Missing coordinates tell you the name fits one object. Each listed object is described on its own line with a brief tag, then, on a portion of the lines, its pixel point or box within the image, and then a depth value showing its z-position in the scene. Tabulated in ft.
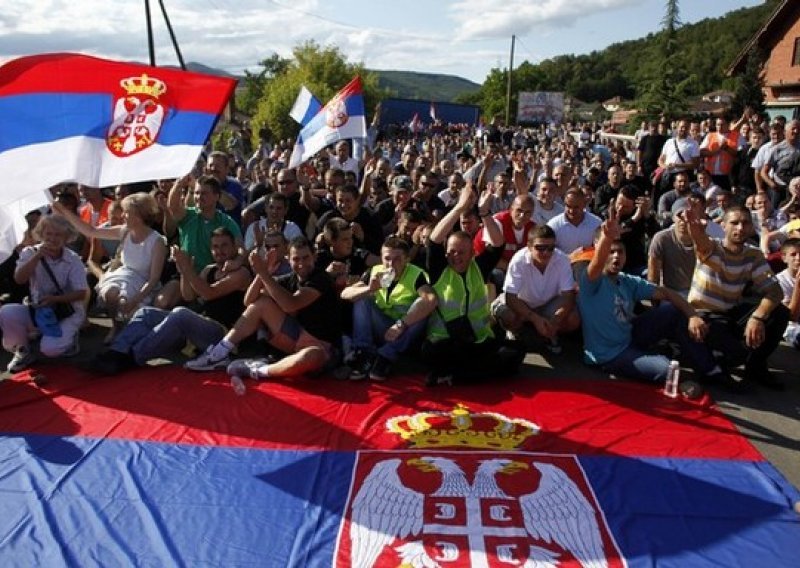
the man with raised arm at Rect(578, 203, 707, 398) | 16.57
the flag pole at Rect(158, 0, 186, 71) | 56.44
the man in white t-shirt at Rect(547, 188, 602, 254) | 20.53
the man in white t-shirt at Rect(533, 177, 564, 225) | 22.77
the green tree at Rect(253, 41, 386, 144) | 138.10
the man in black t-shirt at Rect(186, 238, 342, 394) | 16.15
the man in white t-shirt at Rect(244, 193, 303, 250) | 20.56
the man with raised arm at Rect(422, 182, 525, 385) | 16.21
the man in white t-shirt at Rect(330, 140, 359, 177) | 33.68
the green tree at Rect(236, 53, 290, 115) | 235.40
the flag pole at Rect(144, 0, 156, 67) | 57.12
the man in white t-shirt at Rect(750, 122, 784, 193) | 31.81
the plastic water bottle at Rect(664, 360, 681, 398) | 15.72
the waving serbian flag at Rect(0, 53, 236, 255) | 13.20
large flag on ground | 10.04
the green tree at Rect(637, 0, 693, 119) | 121.29
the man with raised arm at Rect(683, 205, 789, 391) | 16.37
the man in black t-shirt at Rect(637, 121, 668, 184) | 39.40
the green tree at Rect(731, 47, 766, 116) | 102.42
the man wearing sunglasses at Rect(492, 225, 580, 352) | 17.54
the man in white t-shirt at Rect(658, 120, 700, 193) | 33.73
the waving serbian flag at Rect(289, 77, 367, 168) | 27.32
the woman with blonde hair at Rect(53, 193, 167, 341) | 18.57
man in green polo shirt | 20.01
